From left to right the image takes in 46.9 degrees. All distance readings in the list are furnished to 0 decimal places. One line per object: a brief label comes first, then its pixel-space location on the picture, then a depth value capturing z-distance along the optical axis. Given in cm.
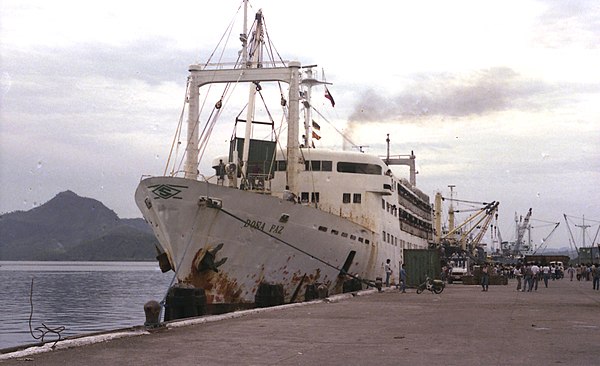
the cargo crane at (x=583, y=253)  14350
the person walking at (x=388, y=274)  3678
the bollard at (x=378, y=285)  3409
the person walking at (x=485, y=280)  3700
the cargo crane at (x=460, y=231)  8750
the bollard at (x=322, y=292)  2881
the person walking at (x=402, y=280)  3412
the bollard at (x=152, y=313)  1506
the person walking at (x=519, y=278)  3773
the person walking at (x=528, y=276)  3759
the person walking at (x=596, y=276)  4050
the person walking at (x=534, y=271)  3716
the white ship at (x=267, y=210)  2531
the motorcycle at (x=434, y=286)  3294
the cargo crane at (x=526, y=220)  18512
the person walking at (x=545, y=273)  4524
